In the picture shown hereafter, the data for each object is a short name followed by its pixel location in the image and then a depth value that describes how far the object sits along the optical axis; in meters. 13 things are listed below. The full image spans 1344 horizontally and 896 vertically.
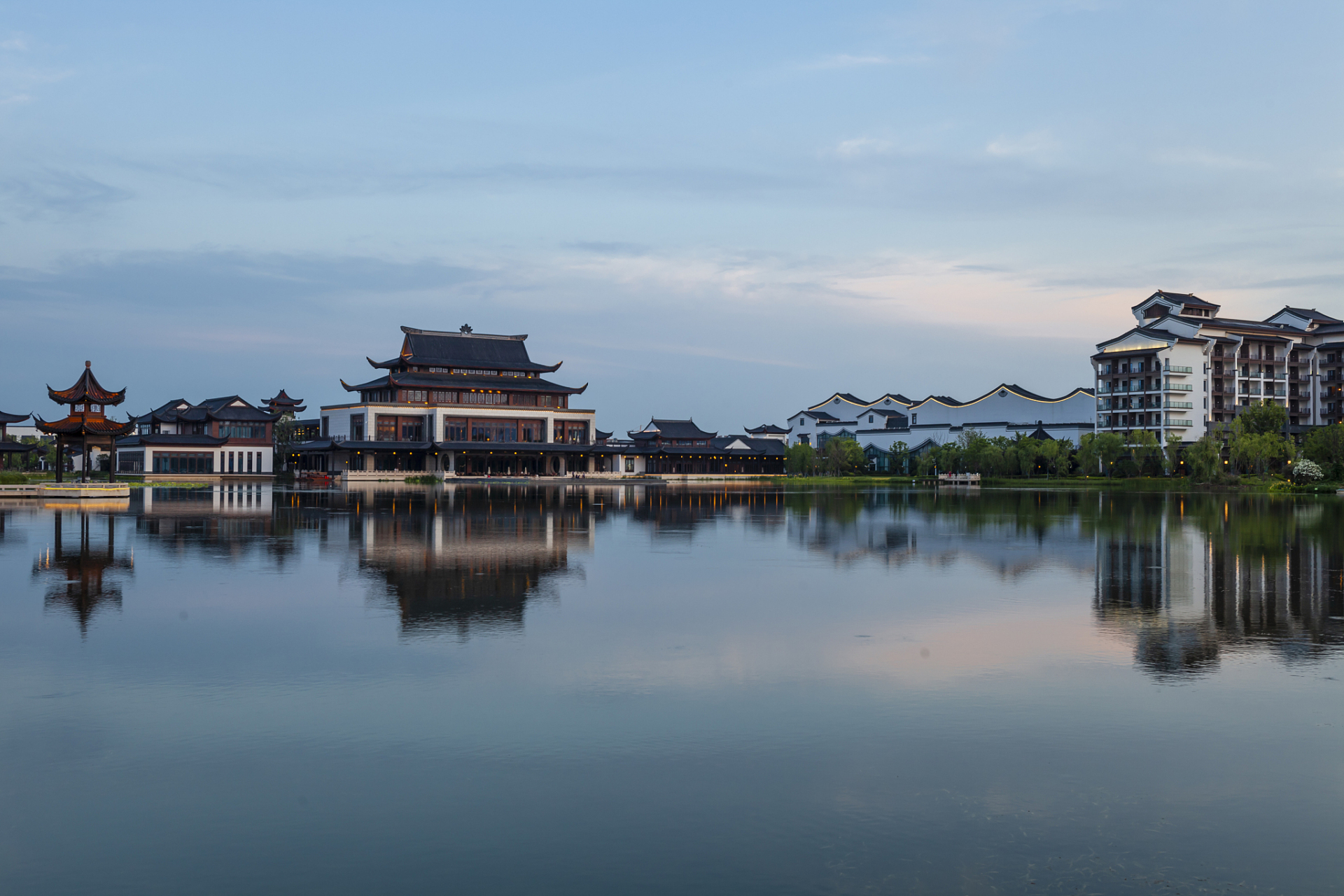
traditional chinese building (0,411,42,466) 103.78
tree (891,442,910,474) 135.12
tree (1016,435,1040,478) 110.44
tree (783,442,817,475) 130.88
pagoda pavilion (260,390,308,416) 144.88
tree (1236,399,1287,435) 104.81
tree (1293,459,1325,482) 83.44
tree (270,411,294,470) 126.50
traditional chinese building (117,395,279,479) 111.31
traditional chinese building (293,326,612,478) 112.94
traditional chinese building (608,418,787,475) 134.00
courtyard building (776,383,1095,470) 127.50
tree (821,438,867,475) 130.00
